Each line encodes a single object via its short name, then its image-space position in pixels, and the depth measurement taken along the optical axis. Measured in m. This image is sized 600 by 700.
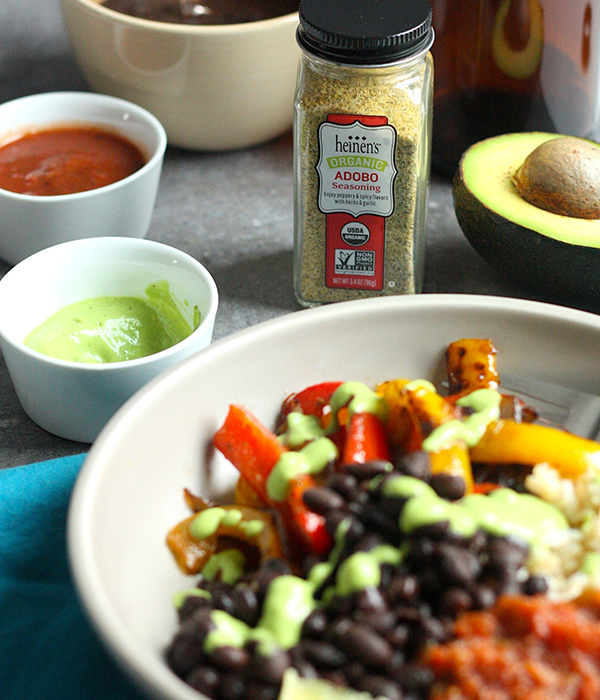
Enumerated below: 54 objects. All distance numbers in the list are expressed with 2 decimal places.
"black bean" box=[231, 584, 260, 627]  0.58
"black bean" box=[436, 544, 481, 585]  0.57
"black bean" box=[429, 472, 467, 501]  0.59
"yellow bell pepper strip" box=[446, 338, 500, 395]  0.64
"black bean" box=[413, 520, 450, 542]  0.58
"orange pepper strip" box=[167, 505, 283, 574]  0.61
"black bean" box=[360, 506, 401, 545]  0.58
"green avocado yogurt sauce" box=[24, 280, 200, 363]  0.68
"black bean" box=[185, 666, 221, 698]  0.57
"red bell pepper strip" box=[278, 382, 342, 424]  0.64
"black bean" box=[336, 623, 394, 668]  0.56
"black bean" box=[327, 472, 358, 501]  0.59
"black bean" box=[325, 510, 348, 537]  0.59
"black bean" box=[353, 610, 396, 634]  0.57
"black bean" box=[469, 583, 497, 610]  0.57
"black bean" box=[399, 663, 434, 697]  0.56
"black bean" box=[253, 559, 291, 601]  0.58
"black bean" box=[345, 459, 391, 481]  0.60
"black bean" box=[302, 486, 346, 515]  0.59
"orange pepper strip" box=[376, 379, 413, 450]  0.62
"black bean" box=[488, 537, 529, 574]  0.57
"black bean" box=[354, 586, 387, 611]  0.57
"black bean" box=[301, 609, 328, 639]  0.57
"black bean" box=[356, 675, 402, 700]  0.56
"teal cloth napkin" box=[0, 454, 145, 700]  0.60
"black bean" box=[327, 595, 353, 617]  0.57
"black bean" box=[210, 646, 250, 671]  0.57
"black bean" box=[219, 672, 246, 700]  0.57
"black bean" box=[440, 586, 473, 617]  0.57
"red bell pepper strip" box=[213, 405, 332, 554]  0.60
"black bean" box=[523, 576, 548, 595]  0.58
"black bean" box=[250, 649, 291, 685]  0.56
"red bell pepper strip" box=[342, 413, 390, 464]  0.61
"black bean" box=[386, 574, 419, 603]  0.57
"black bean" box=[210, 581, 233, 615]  0.58
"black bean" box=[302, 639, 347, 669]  0.57
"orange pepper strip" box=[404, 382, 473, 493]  0.60
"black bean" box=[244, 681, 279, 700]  0.56
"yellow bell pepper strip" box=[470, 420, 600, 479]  0.61
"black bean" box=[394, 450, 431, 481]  0.59
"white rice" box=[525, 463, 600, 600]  0.58
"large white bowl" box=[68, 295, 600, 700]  0.59
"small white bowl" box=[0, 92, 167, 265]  0.72
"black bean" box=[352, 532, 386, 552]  0.58
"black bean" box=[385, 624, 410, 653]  0.57
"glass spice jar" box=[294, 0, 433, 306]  0.67
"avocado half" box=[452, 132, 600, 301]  0.70
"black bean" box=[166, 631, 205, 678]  0.57
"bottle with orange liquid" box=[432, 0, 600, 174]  0.76
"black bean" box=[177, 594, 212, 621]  0.59
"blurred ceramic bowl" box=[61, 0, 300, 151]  0.76
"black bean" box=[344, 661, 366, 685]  0.57
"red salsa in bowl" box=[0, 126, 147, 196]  0.74
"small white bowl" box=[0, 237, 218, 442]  0.65
